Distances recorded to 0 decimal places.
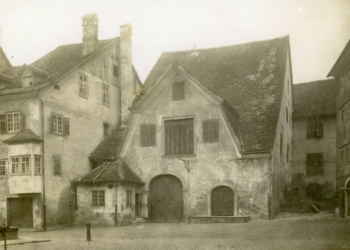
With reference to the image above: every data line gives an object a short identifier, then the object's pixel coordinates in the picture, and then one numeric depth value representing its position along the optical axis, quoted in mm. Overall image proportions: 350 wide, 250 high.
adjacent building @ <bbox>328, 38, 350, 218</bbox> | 27547
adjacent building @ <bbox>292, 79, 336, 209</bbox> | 41125
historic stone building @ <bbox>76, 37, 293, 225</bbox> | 28312
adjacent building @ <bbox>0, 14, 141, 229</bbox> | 28281
